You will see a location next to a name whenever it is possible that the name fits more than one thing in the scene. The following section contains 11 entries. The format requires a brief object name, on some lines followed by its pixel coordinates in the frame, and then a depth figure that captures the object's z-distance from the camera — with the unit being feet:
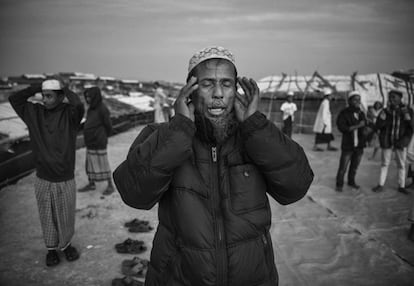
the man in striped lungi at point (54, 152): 10.23
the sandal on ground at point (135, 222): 14.11
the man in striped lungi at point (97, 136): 17.49
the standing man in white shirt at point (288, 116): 35.45
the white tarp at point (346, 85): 42.24
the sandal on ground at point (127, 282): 9.39
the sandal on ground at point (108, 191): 18.24
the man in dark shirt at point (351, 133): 18.75
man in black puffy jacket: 4.51
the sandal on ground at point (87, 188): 18.82
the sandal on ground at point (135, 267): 10.12
